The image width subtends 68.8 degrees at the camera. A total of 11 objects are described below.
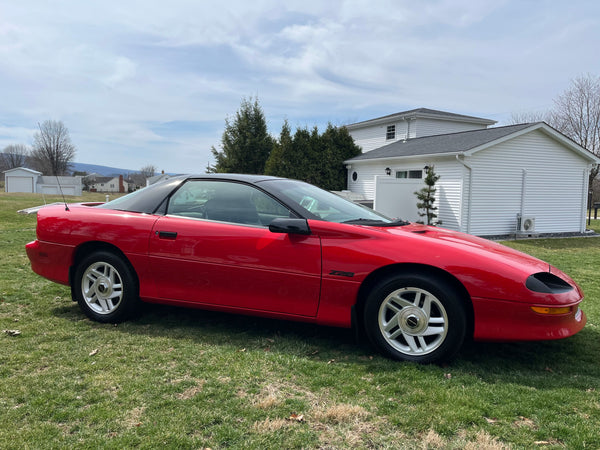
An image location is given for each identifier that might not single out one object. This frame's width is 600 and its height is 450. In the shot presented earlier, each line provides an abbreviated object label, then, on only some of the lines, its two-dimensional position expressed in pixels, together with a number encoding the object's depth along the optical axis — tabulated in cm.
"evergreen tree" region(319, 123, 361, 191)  2183
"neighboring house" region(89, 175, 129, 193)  9669
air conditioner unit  1532
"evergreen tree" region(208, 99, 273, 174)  2759
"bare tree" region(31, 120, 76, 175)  7294
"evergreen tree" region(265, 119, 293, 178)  2198
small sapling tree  1440
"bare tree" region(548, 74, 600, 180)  3002
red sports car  308
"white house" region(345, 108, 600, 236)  1477
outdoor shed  5559
